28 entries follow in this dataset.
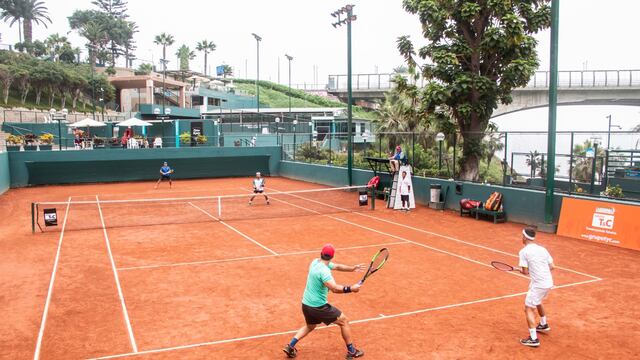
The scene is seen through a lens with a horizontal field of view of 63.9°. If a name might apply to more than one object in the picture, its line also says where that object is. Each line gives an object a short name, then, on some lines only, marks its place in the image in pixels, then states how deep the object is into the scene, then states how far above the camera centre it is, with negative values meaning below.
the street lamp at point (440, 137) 22.58 +0.41
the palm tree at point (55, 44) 91.58 +18.96
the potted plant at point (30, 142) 34.09 +0.30
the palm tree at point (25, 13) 96.31 +25.50
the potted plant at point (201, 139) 41.79 +0.60
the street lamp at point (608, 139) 16.87 +0.25
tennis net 19.56 -2.84
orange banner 15.18 -2.37
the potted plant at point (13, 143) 33.06 +0.22
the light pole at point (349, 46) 27.14 +5.45
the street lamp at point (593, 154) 17.67 -0.29
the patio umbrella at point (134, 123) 39.63 +1.84
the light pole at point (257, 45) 53.50 +11.06
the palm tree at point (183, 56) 138.50 +24.86
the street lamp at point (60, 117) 32.32 +1.92
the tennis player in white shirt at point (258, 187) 24.14 -1.91
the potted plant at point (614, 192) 17.48 -1.57
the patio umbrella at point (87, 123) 36.91 +1.69
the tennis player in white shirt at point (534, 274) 8.05 -2.02
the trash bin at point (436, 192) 22.75 -2.03
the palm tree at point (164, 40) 115.79 +24.35
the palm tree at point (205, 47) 146.88 +28.59
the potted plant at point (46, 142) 34.69 +0.30
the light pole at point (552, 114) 17.03 +1.09
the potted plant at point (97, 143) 37.25 +0.24
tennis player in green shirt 7.21 -2.18
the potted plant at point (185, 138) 41.50 +0.67
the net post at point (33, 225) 17.48 -2.69
